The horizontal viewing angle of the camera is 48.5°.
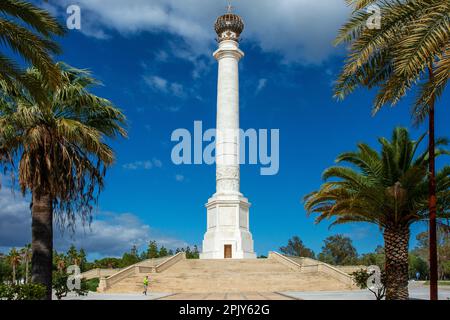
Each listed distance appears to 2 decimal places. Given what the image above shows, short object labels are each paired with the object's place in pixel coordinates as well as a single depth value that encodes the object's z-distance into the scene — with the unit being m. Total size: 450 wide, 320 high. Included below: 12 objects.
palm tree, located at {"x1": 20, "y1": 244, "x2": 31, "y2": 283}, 70.61
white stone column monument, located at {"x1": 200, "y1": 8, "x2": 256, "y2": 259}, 48.09
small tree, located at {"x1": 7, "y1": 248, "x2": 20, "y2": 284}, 76.50
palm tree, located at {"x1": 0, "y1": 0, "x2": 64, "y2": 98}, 10.90
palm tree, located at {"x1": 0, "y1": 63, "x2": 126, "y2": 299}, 14.07
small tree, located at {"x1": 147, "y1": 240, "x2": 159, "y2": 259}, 69.06
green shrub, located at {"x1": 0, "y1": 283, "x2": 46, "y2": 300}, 12.00
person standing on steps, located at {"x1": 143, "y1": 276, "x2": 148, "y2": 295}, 30.22
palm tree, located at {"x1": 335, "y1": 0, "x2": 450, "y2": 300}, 9.91
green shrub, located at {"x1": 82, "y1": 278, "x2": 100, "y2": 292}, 32.08
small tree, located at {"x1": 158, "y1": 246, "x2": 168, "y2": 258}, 71.19
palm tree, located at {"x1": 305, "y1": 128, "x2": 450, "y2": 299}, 16.22
